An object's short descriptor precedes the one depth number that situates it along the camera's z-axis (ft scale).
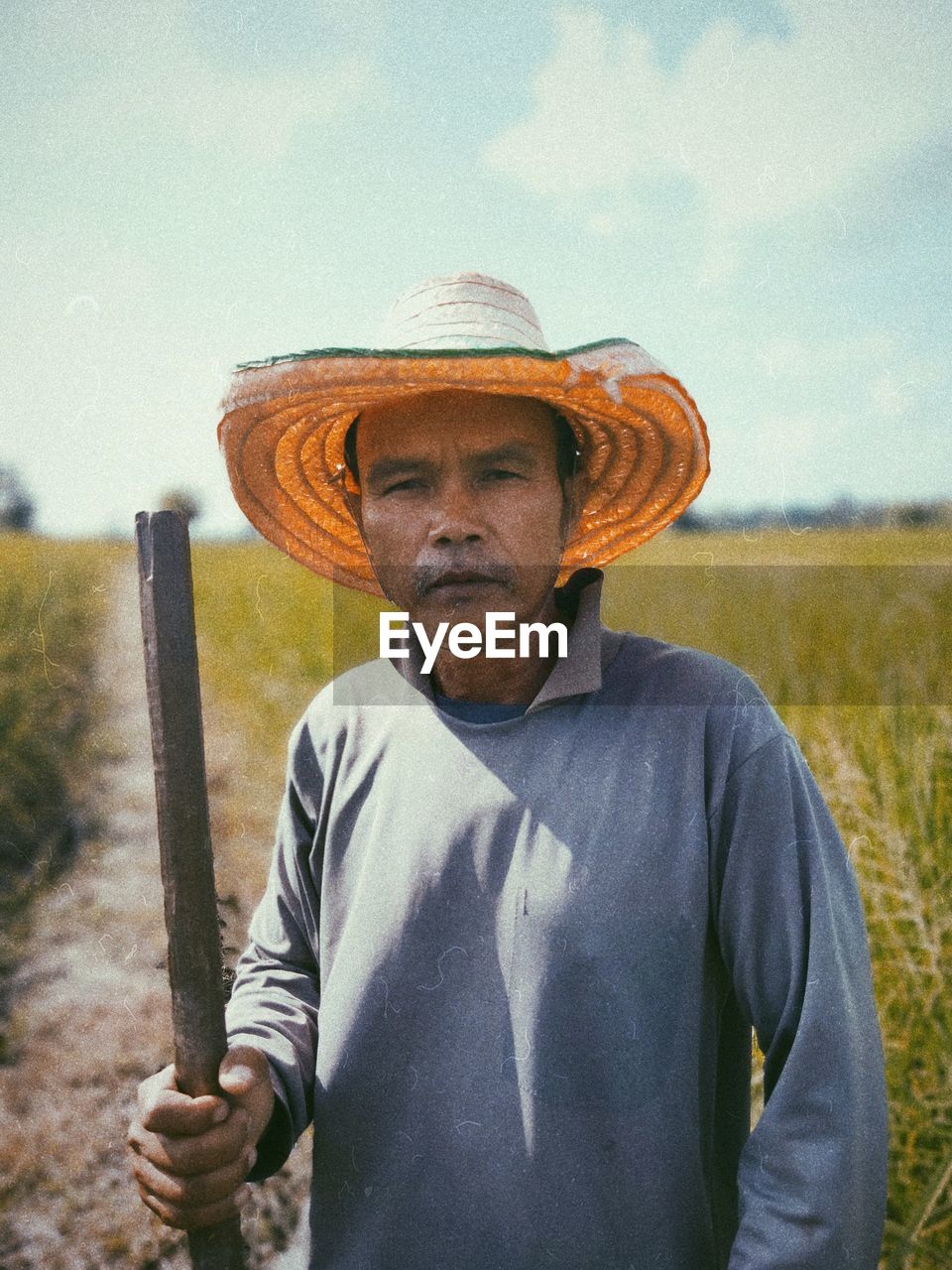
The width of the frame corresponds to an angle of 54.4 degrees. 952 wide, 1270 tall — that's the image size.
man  4.16
